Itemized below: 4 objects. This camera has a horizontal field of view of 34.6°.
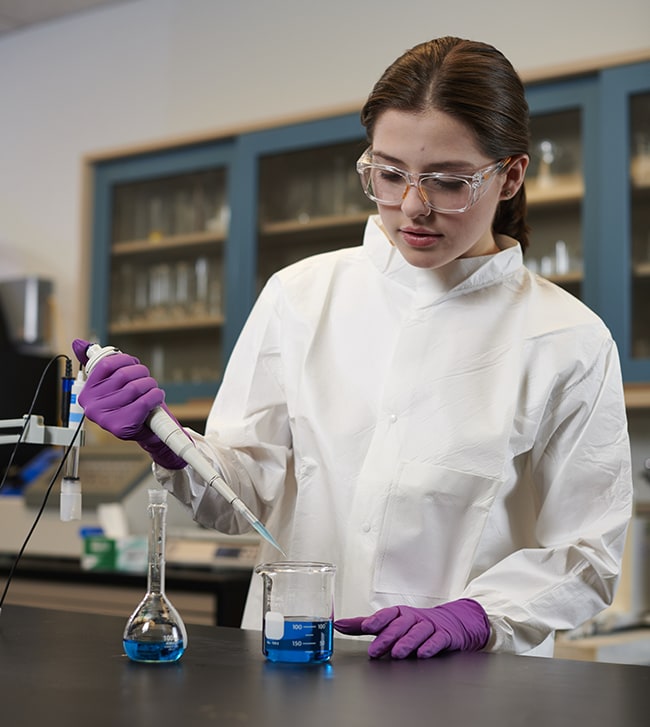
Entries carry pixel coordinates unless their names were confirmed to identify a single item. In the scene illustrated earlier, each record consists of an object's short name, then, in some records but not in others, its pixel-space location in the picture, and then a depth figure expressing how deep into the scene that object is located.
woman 1.37
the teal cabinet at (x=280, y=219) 2.82
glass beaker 1.02
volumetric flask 1.01
